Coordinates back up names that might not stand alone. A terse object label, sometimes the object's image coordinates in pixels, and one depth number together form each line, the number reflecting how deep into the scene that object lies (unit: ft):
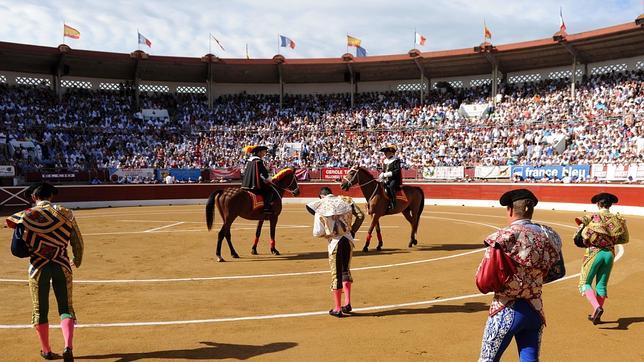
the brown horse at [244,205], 38.81
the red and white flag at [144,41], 131.54
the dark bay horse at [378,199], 40.96
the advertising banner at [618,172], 74.08
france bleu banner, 82.49
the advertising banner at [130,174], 102.42
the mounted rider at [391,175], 43.16
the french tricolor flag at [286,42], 136.77
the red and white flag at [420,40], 129.70
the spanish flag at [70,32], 125.05
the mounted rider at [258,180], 39.70
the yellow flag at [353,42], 136.05
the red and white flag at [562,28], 106.45
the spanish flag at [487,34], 121.19
